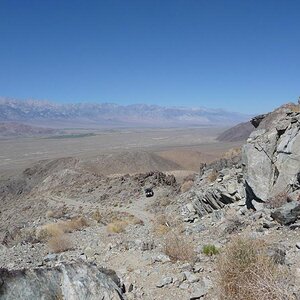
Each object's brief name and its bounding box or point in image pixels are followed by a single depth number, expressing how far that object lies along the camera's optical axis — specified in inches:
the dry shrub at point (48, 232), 755.4
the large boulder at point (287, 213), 443.8
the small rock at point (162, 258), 374.6
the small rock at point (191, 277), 323.0
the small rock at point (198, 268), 340.4
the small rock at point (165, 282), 324.8
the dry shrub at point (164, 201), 1215.6
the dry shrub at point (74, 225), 856.1
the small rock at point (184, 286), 315.5
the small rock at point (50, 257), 502.5
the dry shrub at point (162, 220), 882.1
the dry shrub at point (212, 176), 1016.9
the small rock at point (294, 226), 425.1
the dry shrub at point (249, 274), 232.1
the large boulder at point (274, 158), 565.9
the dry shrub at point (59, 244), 601.0
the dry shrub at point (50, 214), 1225.4
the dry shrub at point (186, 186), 1269.7
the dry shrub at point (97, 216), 1055.0
